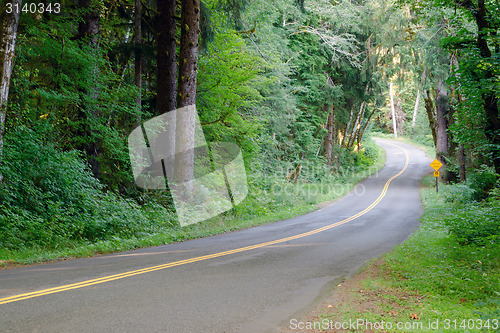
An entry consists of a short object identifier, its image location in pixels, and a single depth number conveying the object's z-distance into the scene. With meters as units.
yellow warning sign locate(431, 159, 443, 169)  28.00
